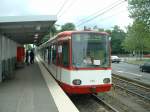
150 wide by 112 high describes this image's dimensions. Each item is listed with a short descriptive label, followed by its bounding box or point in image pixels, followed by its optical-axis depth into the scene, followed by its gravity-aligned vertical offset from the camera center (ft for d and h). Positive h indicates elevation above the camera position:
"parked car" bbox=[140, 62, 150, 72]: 56.64 -5.32
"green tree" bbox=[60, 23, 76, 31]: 168.24 +27.16
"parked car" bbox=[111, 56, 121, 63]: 97.66 -4.72
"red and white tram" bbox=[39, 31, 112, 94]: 22.17 -1.44
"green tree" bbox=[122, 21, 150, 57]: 100.80 +4.55
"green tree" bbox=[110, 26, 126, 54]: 161.59 +12.17
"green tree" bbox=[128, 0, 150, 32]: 62.57 +15.30
